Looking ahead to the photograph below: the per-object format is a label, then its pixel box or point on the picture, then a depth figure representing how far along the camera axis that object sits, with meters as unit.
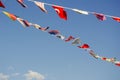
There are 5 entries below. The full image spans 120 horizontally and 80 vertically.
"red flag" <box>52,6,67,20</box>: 13.18
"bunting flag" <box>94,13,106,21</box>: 13.14
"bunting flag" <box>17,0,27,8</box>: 13.78
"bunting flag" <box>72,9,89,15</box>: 12.66
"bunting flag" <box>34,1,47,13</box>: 13.01
